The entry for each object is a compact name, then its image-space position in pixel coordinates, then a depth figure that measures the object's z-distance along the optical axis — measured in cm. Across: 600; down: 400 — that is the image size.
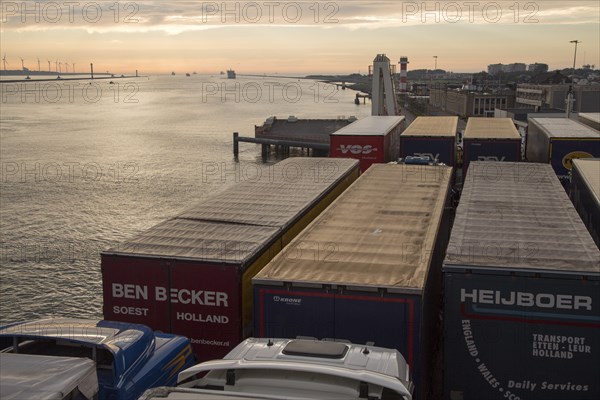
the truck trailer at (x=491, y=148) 2580
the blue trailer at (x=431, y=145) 2634
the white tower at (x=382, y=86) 5619
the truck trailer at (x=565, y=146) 2320
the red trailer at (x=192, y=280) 1057
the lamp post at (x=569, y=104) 4615
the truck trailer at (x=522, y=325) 868
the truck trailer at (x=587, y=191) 1480
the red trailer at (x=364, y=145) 2722
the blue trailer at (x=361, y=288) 890
